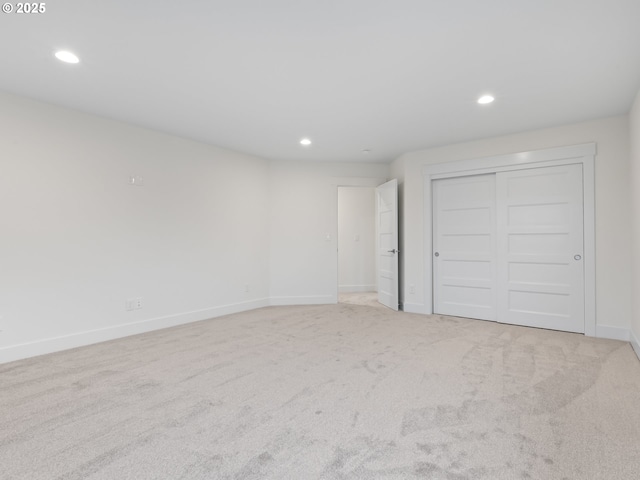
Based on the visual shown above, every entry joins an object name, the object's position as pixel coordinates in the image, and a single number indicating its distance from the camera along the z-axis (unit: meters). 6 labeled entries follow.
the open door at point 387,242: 5.35
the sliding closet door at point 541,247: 4.00
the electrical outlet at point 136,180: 3.98
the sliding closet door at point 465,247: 4.60
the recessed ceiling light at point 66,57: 2.44
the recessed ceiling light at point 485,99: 3.20
